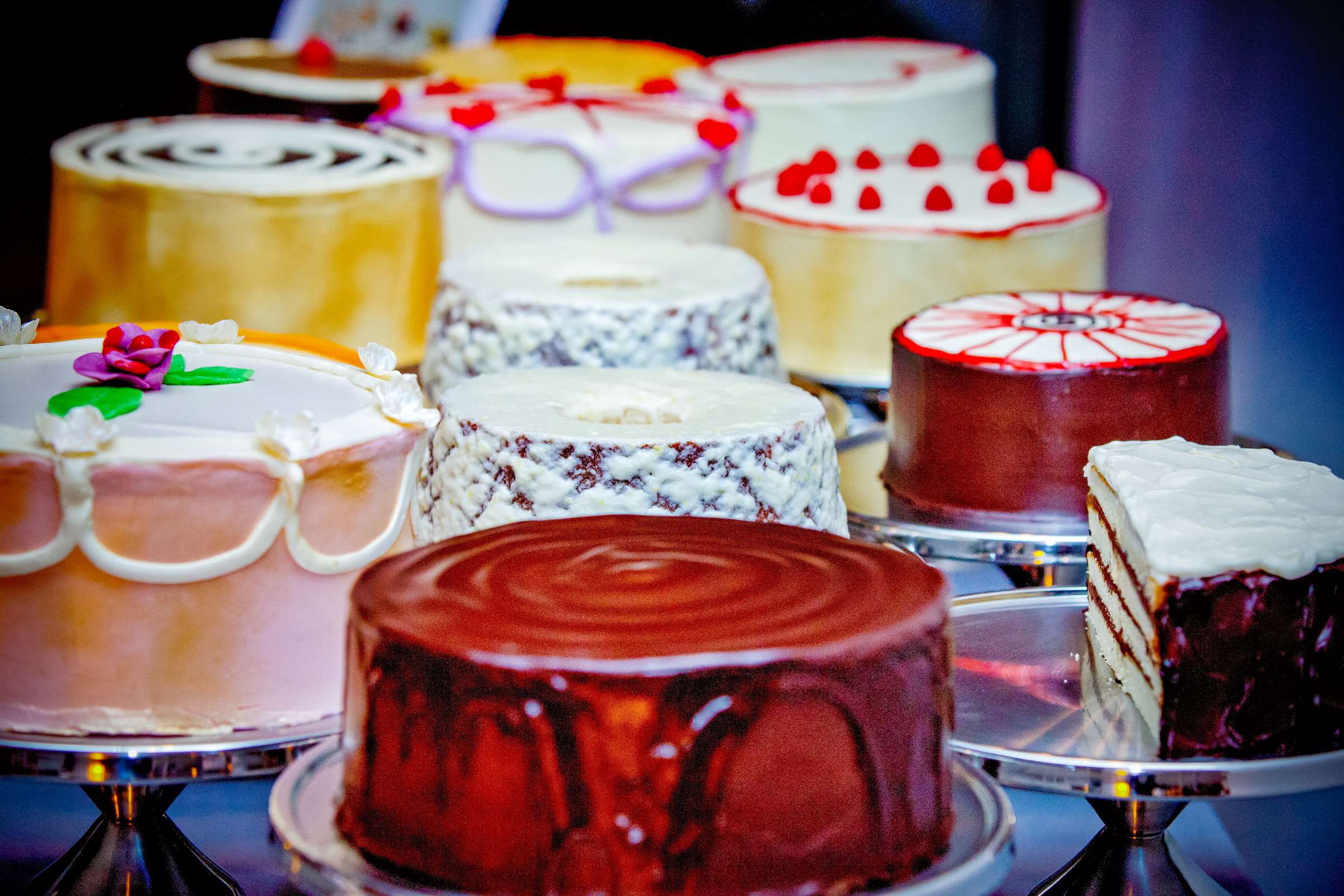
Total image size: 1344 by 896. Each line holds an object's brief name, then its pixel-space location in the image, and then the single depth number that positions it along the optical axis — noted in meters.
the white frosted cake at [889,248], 2.67
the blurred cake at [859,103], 2.99
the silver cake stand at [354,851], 2.03
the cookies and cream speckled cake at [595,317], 2.47
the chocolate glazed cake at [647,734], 2.02
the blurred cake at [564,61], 3.09
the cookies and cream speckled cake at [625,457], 2.27
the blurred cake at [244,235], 2.58
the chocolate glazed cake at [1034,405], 2.41
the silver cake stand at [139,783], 2.12
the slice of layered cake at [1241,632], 2.17
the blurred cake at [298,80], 2.98
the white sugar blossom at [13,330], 2.23
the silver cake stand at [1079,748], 2.13
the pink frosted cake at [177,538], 2.12
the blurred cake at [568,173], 2.78
